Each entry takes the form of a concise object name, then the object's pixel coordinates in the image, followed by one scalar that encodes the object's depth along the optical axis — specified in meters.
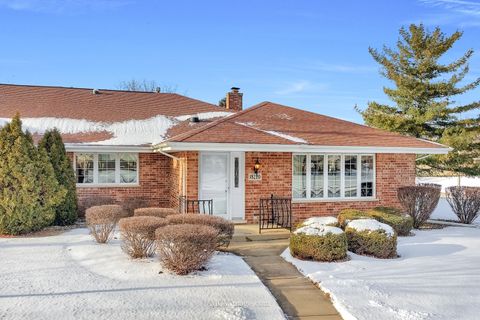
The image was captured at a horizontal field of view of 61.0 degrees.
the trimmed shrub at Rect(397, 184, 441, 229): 12.57
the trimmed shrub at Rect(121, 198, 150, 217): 13.55
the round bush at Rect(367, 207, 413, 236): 10.92
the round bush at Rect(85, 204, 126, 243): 9.14
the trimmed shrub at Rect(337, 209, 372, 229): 10.36
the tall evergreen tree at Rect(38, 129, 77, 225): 11.93
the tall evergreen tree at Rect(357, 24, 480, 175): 21.50
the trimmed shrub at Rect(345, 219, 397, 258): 8.66
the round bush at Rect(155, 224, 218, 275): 6.77
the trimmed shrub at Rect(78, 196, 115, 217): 13.59
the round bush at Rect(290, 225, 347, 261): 8.15
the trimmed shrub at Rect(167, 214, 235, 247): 8.45
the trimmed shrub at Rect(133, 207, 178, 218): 9.33
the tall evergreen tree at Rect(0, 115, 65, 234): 10.16
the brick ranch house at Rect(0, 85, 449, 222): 12.52
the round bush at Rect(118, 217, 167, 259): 7.65
